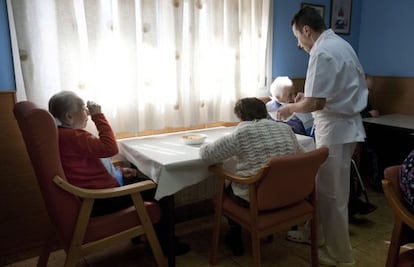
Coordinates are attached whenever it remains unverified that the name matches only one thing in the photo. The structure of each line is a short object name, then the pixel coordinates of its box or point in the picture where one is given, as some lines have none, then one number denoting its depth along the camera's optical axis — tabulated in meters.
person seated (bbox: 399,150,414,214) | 1.21
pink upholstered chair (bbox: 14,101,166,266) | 1.39
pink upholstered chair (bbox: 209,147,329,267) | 1.55
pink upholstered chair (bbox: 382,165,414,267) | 1.22
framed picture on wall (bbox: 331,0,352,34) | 3.29
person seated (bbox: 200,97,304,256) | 1.66
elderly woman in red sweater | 1.55
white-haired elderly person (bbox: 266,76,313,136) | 2.64
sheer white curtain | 1.89
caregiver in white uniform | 1.79
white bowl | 2.09
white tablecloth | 1.70
